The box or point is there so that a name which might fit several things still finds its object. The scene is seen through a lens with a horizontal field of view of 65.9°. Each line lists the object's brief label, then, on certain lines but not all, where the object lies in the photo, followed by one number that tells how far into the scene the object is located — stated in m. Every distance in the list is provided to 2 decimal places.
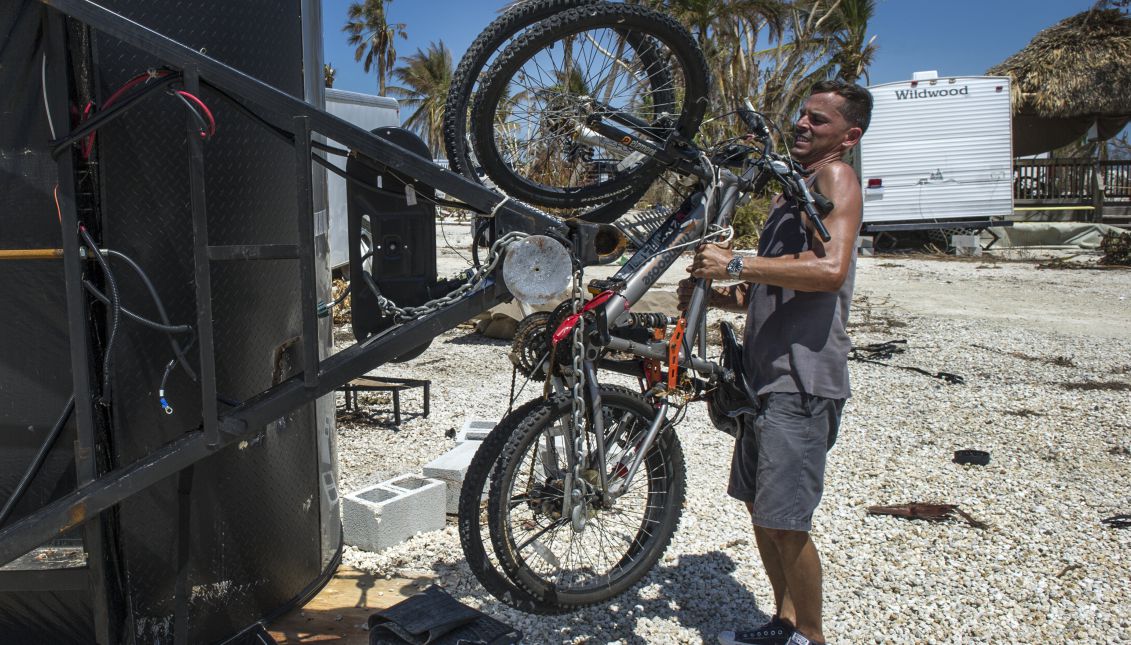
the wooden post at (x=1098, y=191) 21.58
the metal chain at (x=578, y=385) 3.07
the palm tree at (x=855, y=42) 26.02
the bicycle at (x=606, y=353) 3.06
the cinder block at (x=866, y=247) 18.77
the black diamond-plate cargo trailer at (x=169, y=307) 2.79
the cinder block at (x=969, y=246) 18.45
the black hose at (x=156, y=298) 2.75
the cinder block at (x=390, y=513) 4.33
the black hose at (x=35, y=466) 2.83
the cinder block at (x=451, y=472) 4.82
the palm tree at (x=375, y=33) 51.69
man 3.04
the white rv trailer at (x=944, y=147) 18.28
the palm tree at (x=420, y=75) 44.31
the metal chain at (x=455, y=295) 2.87
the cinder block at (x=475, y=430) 5.53
